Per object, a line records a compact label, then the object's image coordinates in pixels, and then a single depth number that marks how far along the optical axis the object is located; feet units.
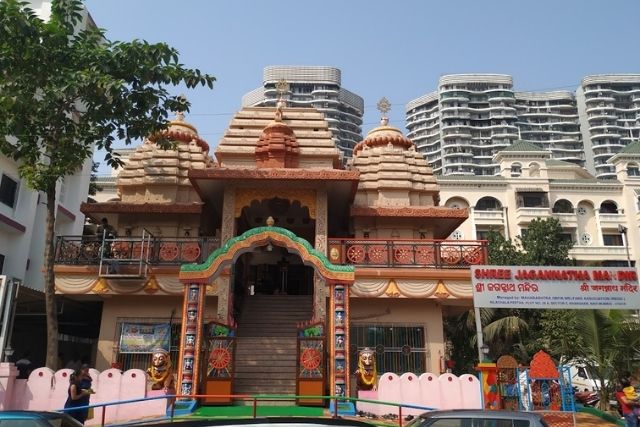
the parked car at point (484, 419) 19.33
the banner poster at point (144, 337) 48.83
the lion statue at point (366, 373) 40.01
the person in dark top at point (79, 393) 29.25
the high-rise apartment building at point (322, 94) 329.11
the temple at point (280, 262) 40.37
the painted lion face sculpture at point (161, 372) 39.68
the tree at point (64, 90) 37.83
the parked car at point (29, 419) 16.81
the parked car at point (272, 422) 11.60
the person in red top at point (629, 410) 31.86
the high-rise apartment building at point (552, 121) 311.47
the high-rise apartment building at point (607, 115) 291.17
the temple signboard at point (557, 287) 36.45
